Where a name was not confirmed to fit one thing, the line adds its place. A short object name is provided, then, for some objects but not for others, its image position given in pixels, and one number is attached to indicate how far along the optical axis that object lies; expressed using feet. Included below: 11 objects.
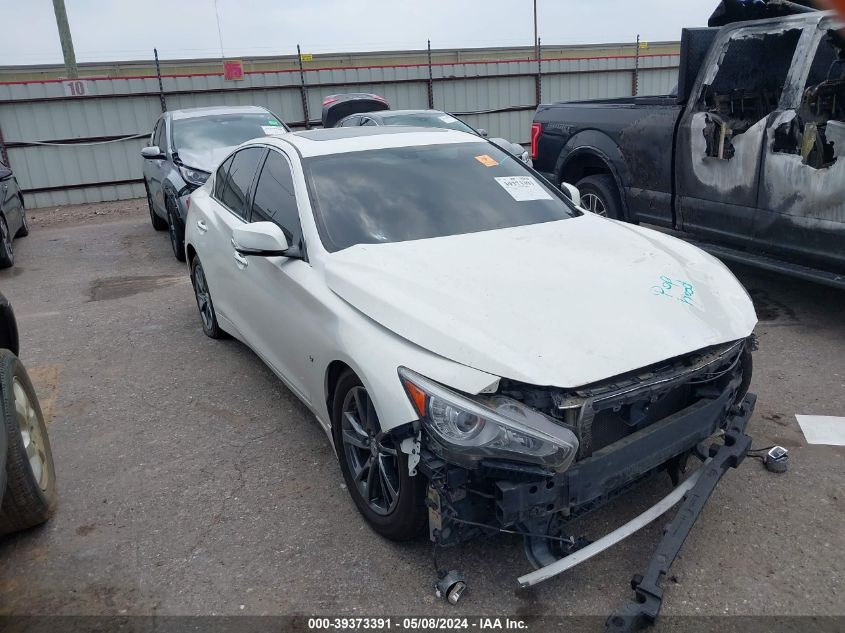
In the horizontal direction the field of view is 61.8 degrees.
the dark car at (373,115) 33.53
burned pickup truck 16.38
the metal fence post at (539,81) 54.49
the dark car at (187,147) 26.05
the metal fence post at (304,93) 49.85
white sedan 8.27
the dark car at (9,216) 29.04
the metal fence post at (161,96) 46.83
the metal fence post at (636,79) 58.13
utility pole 52.70
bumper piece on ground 7.95
